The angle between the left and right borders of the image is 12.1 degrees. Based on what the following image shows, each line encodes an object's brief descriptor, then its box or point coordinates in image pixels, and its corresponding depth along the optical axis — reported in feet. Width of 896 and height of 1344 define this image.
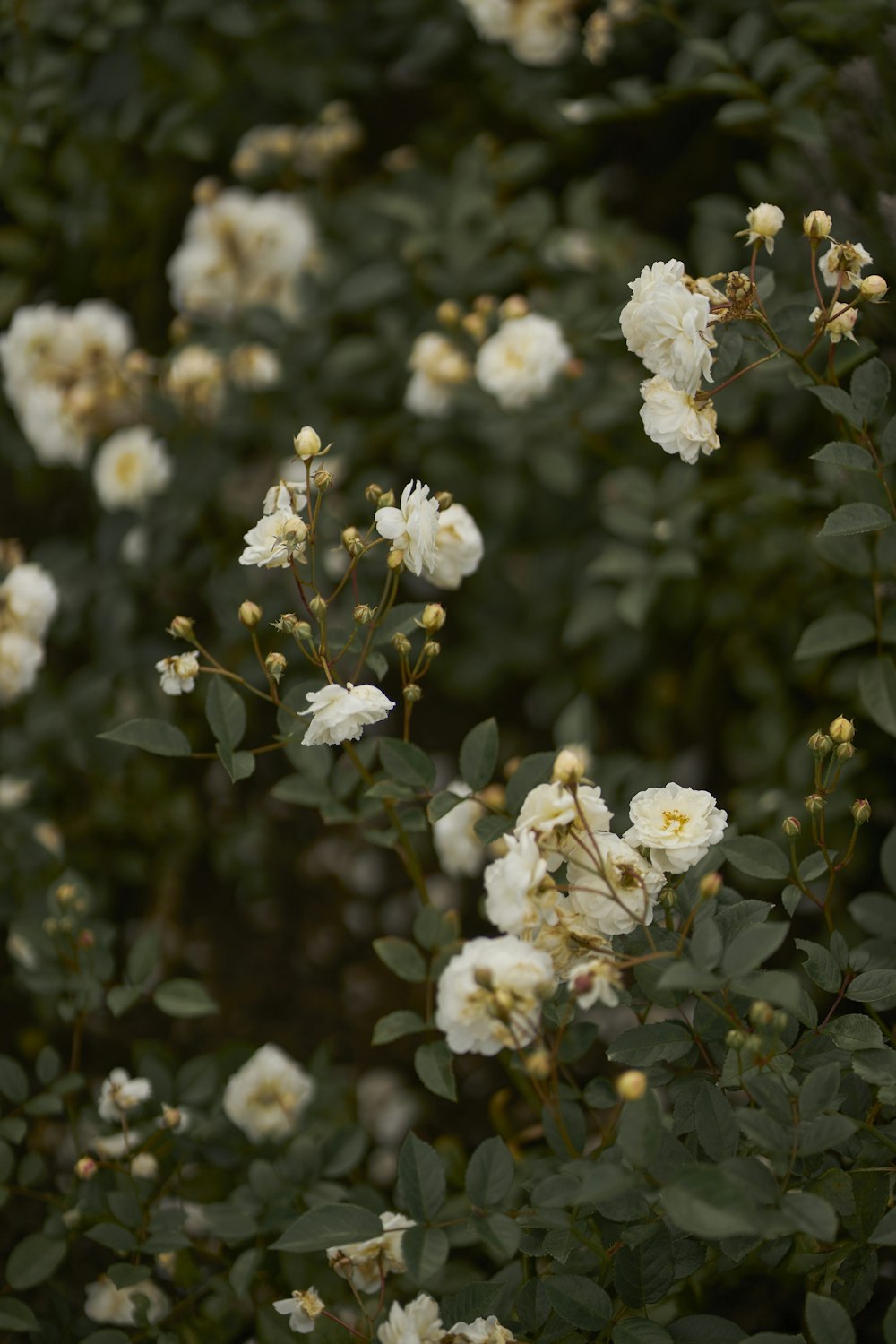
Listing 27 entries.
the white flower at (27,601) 7.14
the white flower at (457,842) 6.94
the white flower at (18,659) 7.11
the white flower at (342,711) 6.15
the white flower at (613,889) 6.11
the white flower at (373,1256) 6.30
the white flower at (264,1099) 6.86
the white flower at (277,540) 6.22
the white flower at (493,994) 5.97
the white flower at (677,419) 6.27
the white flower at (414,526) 6.24
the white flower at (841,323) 6.30
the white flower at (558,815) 6.08
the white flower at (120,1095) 6.58
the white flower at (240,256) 7.93
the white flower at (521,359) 7.20
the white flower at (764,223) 6.29
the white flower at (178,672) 6.35
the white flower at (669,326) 6.15
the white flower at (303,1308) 6.22
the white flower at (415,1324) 6.17
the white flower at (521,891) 6.01
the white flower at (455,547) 6.54
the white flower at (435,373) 7.40
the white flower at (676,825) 6.16
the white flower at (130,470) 7.66
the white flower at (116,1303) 6.65
